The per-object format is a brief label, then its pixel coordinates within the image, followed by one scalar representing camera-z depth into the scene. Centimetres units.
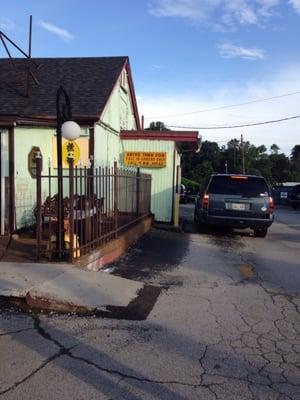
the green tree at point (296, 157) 9936
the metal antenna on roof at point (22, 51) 1342
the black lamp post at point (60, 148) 827
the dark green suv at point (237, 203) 1392
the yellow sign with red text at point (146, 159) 1636
